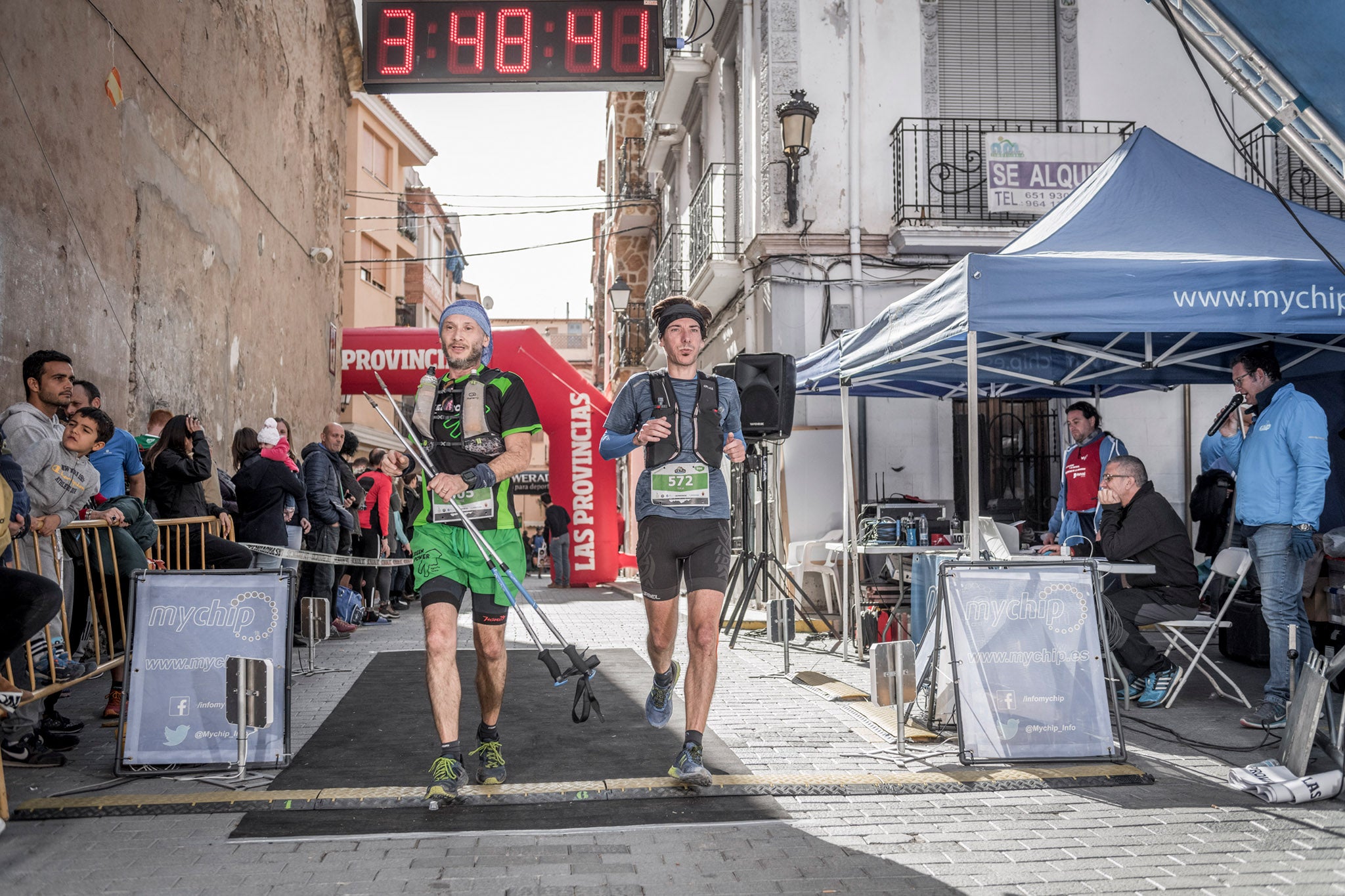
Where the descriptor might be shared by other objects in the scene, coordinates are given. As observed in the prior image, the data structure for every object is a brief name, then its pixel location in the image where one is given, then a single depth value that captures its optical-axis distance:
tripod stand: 9.26
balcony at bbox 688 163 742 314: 15.45
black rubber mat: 4.38
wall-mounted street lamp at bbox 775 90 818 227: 12.85
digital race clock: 9.48
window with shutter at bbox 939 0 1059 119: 14.03
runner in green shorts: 4.74
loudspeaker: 8.01
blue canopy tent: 6.27
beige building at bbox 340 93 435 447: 34.69
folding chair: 6.98
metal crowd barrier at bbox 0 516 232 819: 5.30
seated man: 7.07
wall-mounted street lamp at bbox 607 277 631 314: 22.62
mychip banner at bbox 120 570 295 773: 5.06
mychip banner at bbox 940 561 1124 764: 5.29
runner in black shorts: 5.04
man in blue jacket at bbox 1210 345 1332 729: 6.29
